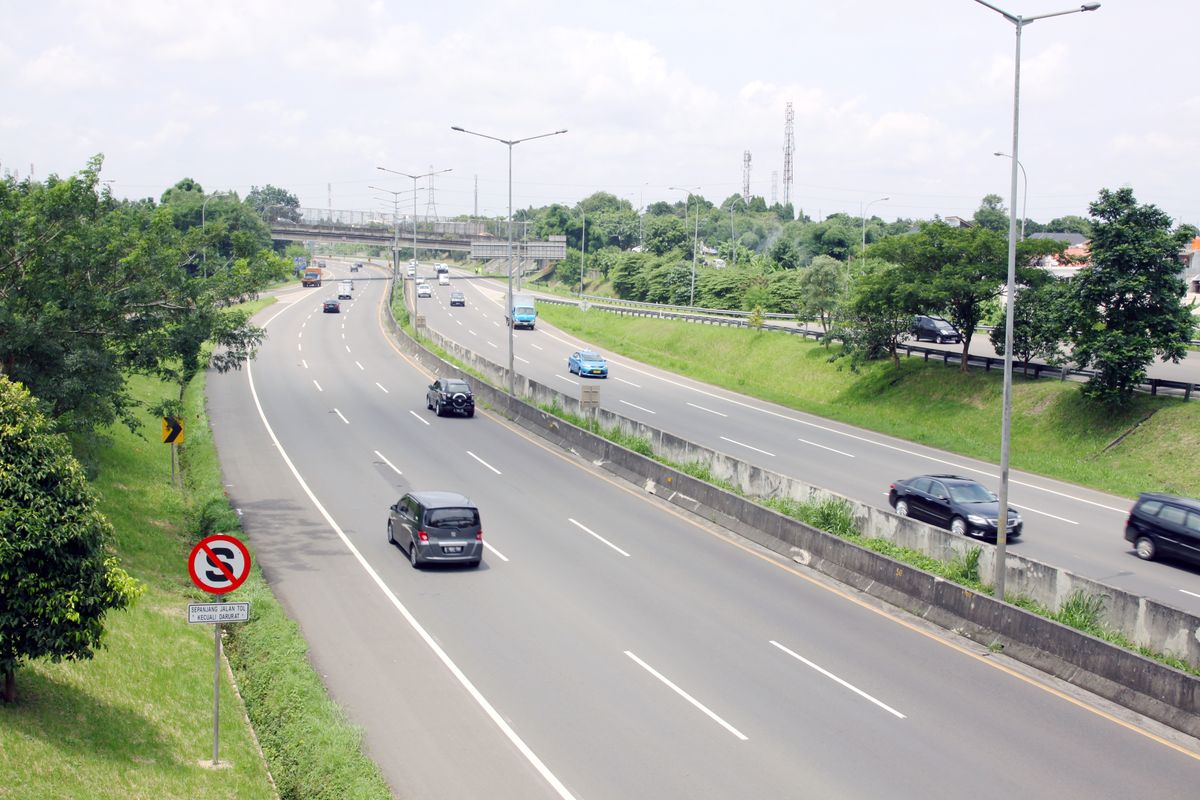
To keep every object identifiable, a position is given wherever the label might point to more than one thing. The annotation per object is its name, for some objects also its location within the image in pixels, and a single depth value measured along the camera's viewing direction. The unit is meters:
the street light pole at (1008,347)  17.45
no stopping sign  11.73
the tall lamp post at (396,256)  87.47
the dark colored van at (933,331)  59.09
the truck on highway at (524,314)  77.06
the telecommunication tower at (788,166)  160.25
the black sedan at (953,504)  24.91
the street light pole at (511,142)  38.35
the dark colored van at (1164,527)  23.52
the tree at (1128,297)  36.69
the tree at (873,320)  48.19
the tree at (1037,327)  42.25
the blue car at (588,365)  55.72
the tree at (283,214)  115.50
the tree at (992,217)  132.25
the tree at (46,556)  11.28
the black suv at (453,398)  41.19
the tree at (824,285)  60.19
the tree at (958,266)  44.59
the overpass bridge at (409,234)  113.85
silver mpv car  21.30
